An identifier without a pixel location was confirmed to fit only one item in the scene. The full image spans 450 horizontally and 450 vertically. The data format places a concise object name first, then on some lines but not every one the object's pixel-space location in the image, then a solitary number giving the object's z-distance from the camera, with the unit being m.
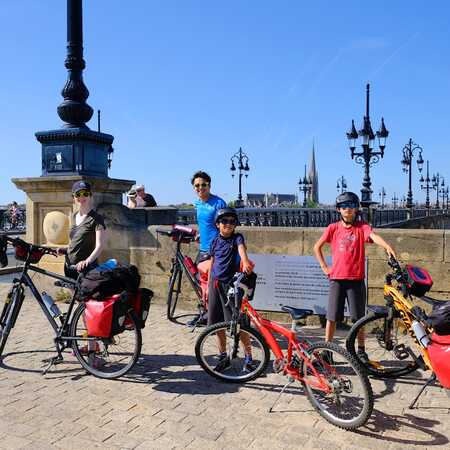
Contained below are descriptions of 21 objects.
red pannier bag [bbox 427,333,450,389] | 3.29
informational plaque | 6.31
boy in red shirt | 4.57
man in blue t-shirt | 5.29
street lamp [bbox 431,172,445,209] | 73.16
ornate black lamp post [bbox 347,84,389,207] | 20.69
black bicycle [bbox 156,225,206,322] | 6.54
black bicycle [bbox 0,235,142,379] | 4.47
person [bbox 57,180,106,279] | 4.75
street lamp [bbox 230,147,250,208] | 41.17
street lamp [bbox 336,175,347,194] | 81.14
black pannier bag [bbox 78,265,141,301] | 4.30
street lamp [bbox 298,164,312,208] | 60.38
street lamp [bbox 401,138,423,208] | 38.62
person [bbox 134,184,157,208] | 8.54
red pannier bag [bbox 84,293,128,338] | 4.21
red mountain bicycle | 3.43
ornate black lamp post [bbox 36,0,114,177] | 7.80
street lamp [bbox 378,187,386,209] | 105.85
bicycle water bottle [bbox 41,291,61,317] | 4.71
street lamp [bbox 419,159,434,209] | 58.84
